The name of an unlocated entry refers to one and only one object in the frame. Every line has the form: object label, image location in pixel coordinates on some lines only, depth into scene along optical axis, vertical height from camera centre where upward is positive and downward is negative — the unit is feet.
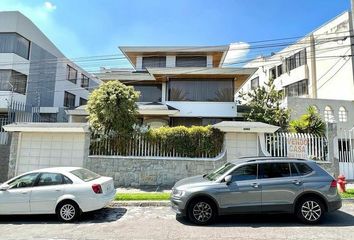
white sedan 24.38 -4.12
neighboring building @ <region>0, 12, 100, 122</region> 74.38 +23.10
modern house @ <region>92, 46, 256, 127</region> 64.13 +14.55
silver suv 22.77 -3.58
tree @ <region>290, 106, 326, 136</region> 43.86 +4.97
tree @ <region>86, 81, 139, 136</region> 41.36 +6.16
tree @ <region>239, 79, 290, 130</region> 60.03 +10.94
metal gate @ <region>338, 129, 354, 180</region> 43.16 -0.43
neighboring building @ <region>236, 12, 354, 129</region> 62.85 +24.89
